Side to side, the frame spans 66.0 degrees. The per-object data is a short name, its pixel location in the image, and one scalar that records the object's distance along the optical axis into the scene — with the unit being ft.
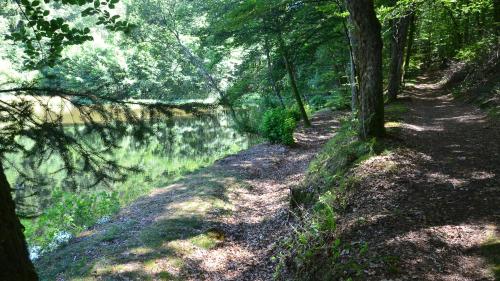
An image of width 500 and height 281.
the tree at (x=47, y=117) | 10.39
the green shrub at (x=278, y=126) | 48.47
